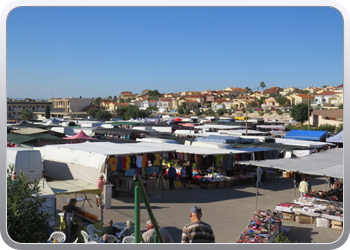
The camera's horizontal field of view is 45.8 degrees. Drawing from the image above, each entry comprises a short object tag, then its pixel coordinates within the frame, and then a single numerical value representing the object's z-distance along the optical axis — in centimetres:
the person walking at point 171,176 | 1491
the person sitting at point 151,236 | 555
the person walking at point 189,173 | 1608
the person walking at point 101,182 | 1240
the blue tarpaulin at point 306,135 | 2686
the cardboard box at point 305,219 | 1064
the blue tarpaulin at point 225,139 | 2033
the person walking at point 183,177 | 1561
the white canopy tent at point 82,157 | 1326
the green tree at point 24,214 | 630
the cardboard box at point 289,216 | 1102
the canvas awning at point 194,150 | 1592
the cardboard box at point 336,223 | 1000
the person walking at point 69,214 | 838
